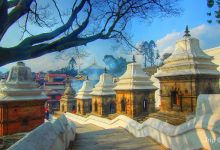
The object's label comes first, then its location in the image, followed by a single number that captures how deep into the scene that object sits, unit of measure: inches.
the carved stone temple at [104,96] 1008.9
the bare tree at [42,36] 220.1
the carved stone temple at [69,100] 1417.3
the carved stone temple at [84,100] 1211.9
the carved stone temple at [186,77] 521.3
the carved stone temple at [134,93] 782.5
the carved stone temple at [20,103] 638.5
